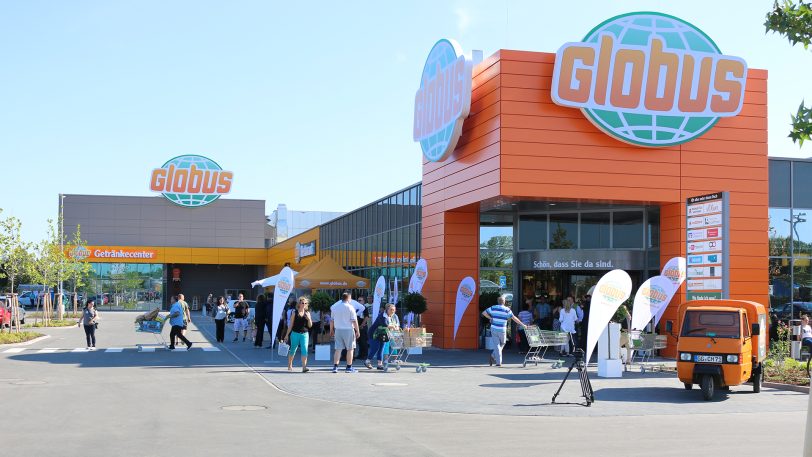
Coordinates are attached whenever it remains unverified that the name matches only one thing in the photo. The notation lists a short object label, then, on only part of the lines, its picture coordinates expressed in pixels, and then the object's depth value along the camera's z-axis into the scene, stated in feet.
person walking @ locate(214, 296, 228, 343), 100.22
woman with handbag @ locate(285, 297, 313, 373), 64.54
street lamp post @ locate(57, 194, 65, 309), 154.71
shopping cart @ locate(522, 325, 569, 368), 70.22
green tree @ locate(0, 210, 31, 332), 123.03
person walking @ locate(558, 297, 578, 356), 82.43
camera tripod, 47.80
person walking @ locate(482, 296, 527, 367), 70.90
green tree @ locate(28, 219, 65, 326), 146.00
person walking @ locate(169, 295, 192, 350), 83.30
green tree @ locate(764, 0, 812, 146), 23.95
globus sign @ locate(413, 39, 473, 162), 83.87
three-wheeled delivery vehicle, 53.11
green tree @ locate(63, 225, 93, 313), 160.97
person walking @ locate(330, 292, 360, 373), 64.69
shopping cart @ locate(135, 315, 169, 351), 86.43
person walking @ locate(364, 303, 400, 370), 67.31
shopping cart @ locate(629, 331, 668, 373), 67.82
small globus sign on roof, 228.63
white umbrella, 113.93
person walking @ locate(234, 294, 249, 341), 103.09
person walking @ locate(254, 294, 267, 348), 91.26
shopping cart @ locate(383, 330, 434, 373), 67.62
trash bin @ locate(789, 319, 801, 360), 80.48
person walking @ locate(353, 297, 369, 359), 77.51
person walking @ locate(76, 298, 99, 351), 86.22
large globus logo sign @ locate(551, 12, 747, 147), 79.10
